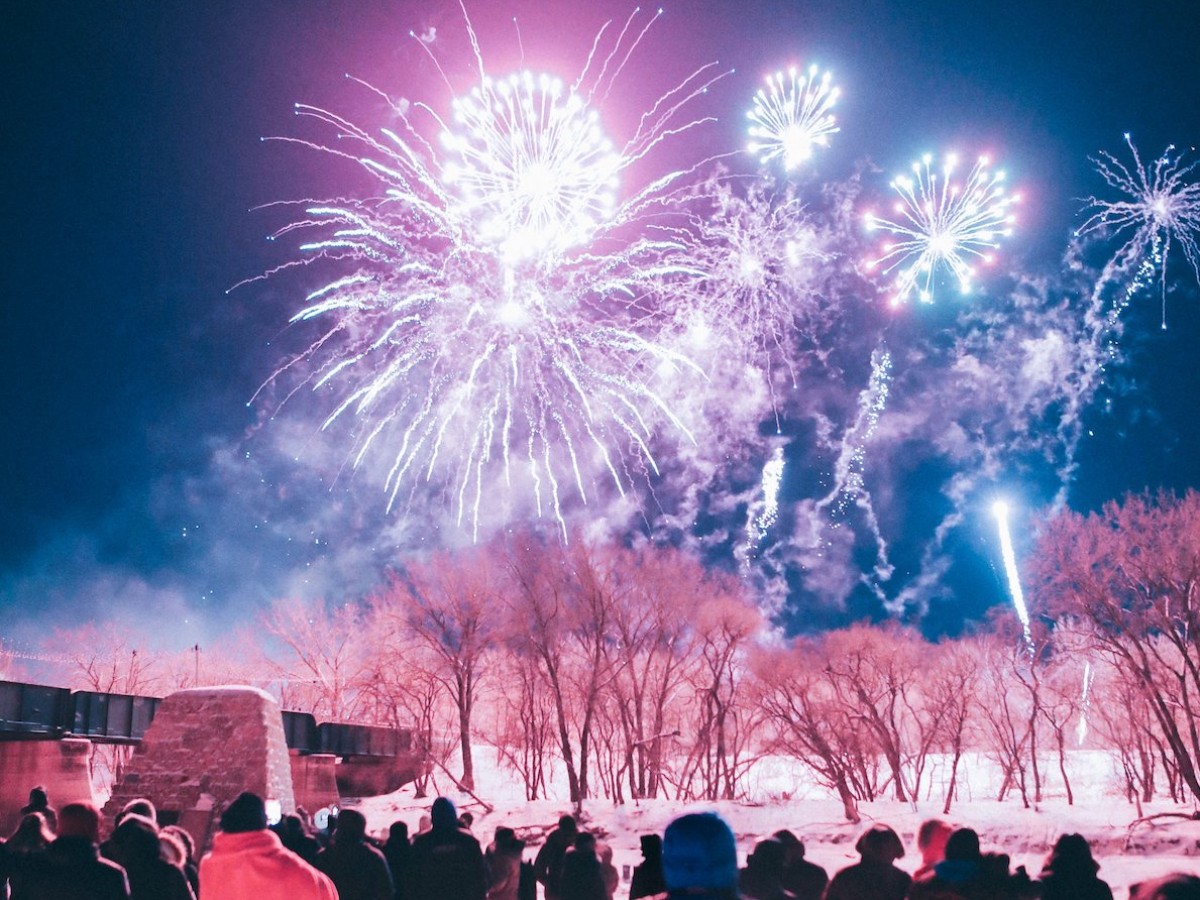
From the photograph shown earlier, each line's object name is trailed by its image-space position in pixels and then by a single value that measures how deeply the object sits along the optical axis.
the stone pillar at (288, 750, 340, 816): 31.47
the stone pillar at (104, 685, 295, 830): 20.22
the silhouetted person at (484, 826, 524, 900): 8.09
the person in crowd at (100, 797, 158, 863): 6.46
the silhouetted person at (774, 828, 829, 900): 6.87
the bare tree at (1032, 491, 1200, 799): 28.16
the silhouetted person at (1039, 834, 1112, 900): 5.17
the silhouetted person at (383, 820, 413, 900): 7.17
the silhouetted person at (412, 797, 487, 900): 5.99
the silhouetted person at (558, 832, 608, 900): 6.54
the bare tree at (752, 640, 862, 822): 33.78
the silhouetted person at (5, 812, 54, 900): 6.91
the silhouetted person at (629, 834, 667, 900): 5.94
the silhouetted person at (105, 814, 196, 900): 5.16
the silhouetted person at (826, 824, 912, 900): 5.19
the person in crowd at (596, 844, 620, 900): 7.83
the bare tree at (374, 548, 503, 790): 42.00
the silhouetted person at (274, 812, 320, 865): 7.71
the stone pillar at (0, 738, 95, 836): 23.73
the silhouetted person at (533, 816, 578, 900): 8.30
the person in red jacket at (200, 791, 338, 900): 4.28
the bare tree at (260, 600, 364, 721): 52.53
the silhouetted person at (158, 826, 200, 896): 6.20
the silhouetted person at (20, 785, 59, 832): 8.41
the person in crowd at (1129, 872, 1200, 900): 3.69
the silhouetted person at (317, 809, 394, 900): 5.98
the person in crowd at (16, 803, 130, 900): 4.67
